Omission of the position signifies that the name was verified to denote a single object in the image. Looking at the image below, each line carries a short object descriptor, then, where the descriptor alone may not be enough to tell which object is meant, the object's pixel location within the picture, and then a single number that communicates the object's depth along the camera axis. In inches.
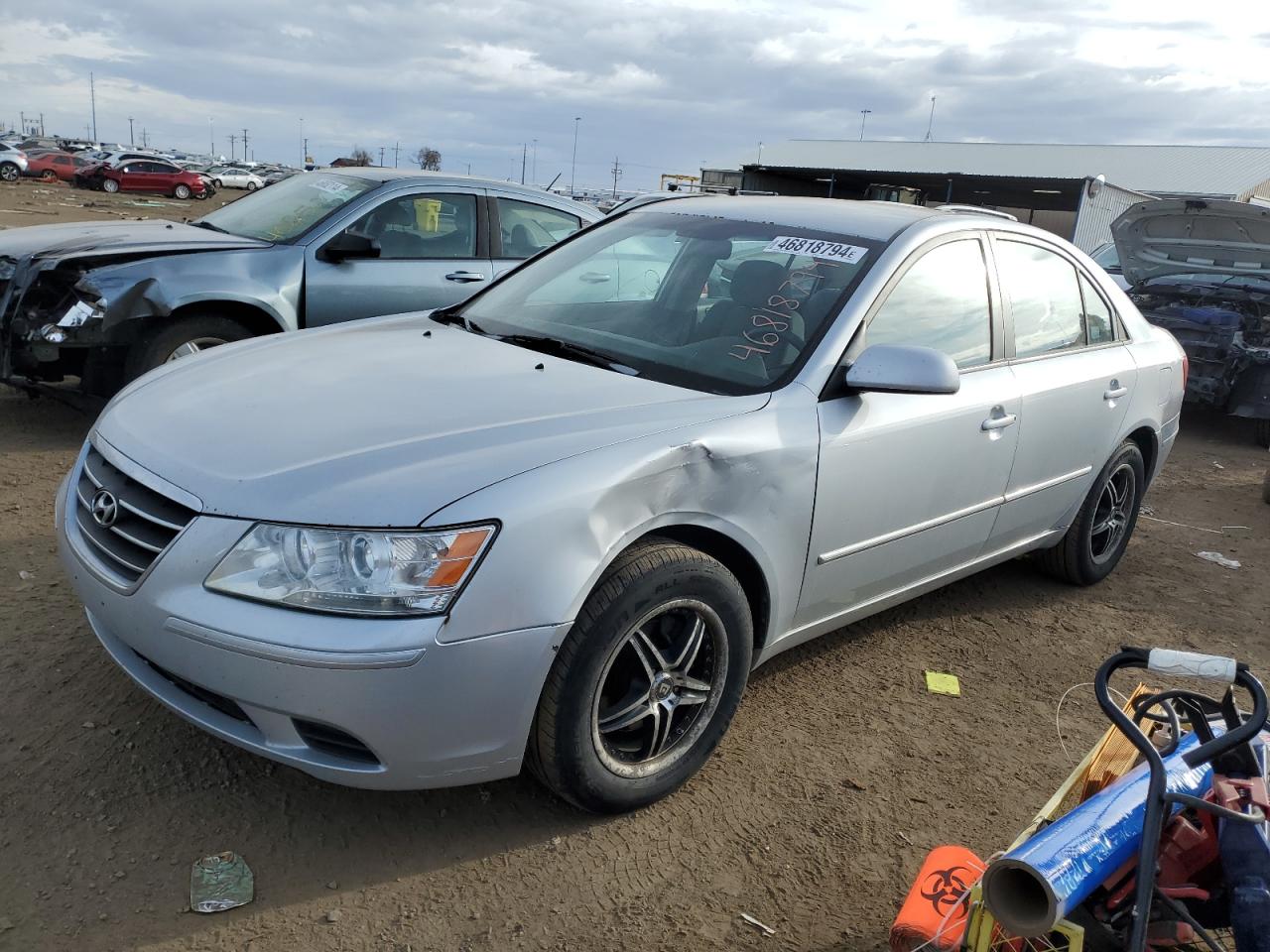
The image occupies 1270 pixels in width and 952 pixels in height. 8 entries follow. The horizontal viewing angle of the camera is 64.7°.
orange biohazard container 85.4
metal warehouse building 1263.5
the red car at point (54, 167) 1635.1
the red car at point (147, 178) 1519.4
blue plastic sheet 73.0
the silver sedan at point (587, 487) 88.1
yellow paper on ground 146.6
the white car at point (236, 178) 2207.3
